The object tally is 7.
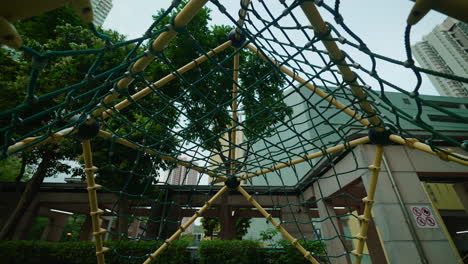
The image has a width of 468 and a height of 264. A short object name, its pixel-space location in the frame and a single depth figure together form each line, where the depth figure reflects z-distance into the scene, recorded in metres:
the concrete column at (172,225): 8.68
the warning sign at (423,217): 4.54
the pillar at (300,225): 9.05
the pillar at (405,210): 4.27
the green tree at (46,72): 5.98
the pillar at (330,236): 6.48
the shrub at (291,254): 6.32
